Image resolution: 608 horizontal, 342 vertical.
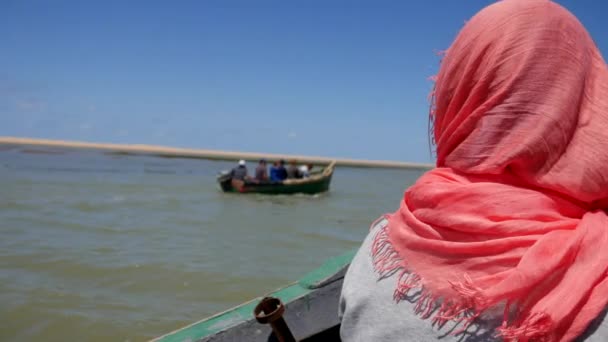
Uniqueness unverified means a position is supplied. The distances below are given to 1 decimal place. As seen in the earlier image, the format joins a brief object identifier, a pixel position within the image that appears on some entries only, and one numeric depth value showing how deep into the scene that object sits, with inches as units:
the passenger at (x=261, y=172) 681.6
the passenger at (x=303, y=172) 737.0
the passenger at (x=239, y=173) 669.9
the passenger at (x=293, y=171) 730.8
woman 36.3
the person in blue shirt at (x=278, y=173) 685.9
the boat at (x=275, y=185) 646.5
